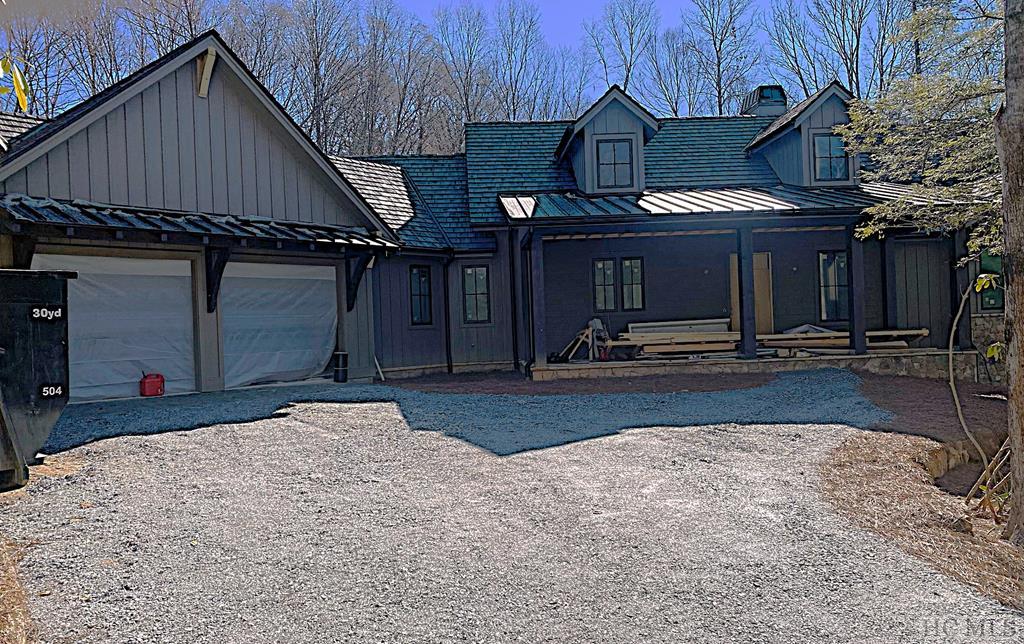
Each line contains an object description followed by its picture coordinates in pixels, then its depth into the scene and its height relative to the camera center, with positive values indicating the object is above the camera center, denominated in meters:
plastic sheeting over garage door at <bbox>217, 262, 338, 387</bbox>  13.23 +0.08
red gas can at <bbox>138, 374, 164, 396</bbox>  11.92 -0.81
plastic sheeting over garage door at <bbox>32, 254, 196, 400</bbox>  11.32 +0.10
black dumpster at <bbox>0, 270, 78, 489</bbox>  6.87 -0.17
